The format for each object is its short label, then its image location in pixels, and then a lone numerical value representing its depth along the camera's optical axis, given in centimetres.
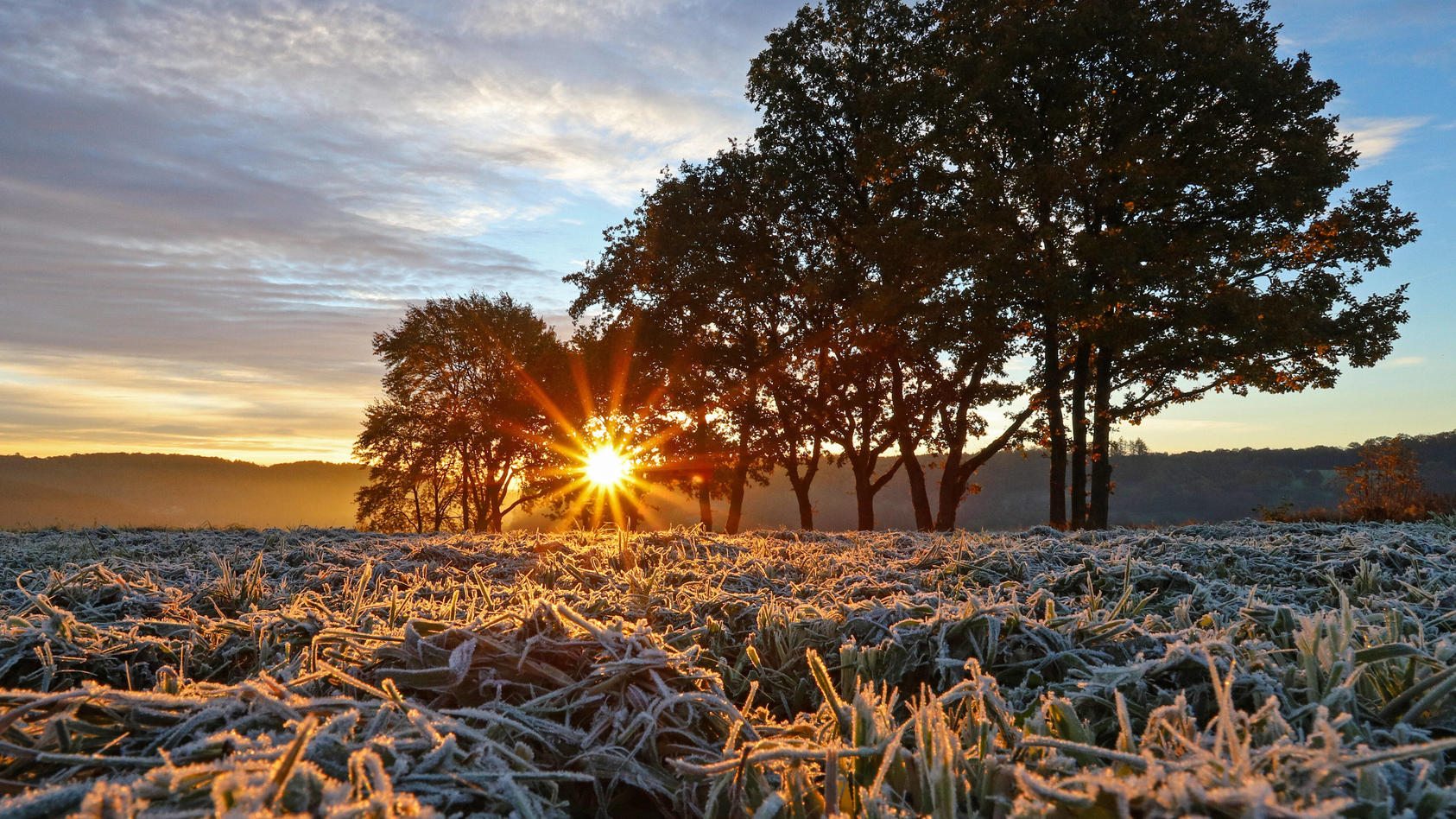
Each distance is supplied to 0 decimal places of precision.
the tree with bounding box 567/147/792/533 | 2453
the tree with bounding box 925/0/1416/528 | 1698
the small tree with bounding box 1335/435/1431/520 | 2072
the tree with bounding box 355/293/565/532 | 3631
